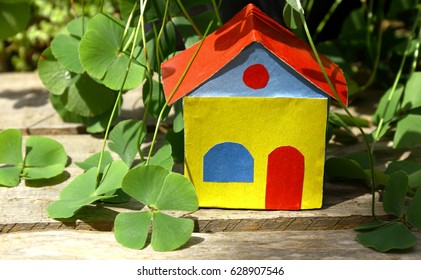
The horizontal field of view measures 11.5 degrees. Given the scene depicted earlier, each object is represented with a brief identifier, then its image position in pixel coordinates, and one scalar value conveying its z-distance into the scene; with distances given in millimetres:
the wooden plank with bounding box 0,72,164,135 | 1102
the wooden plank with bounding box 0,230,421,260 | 952
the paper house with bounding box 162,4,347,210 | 963
